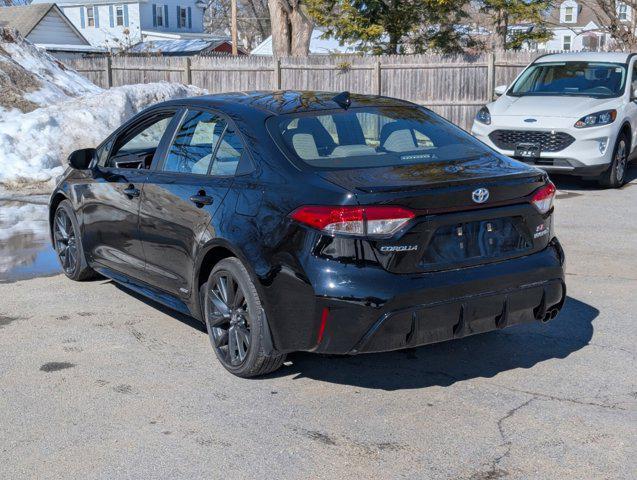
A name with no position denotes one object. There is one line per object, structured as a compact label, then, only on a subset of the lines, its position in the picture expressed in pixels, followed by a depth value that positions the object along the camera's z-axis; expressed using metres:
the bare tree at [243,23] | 68.81
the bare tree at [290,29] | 26.22
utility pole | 43.00
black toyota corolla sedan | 4.44
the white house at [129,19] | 57.41
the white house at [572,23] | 65.50
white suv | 11.73
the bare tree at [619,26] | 23.25
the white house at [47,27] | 49.47
